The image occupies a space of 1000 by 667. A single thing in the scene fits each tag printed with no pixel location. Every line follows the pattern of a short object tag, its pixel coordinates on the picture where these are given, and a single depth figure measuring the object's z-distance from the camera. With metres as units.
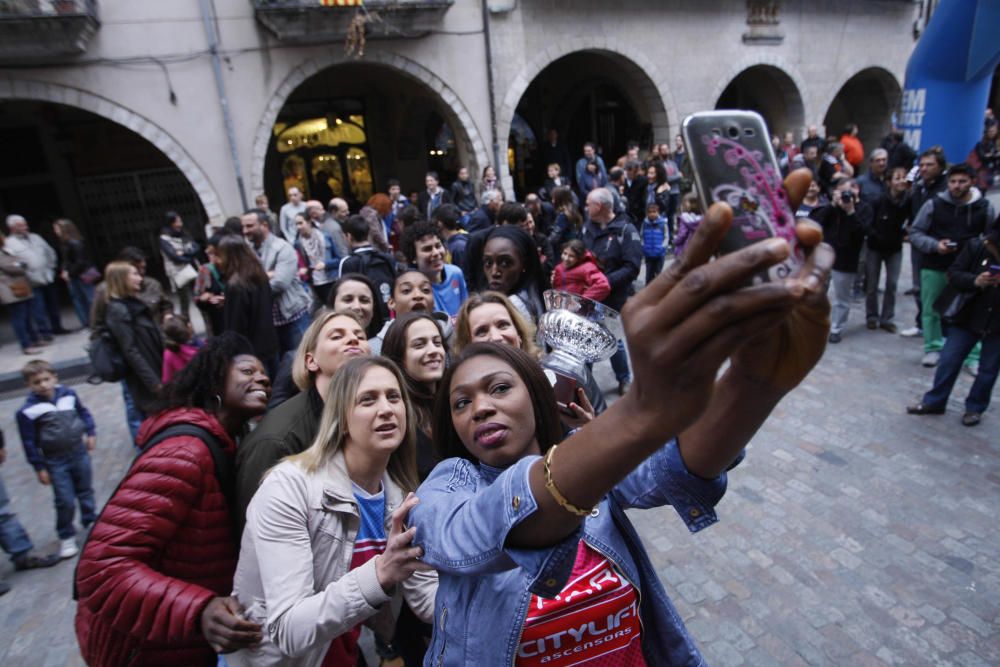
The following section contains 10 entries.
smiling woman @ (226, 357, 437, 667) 1.67
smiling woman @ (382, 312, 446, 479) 2.87
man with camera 6.65
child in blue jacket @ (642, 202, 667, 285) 8.54
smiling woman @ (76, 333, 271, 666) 1.75
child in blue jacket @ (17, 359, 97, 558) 4.06
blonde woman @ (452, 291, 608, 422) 2.93
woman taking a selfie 0.77
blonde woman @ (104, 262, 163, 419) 4.73
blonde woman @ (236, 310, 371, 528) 2.12
